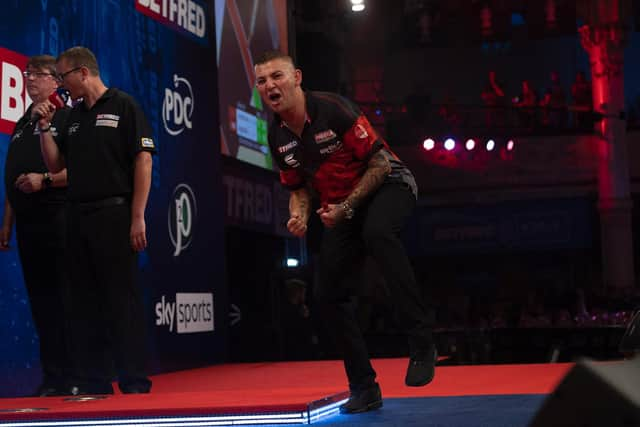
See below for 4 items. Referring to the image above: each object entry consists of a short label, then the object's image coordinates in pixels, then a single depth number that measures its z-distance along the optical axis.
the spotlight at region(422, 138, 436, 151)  23.47
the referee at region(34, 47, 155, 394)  6.43
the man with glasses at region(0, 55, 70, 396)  7.09
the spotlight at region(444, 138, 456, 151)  23.34
